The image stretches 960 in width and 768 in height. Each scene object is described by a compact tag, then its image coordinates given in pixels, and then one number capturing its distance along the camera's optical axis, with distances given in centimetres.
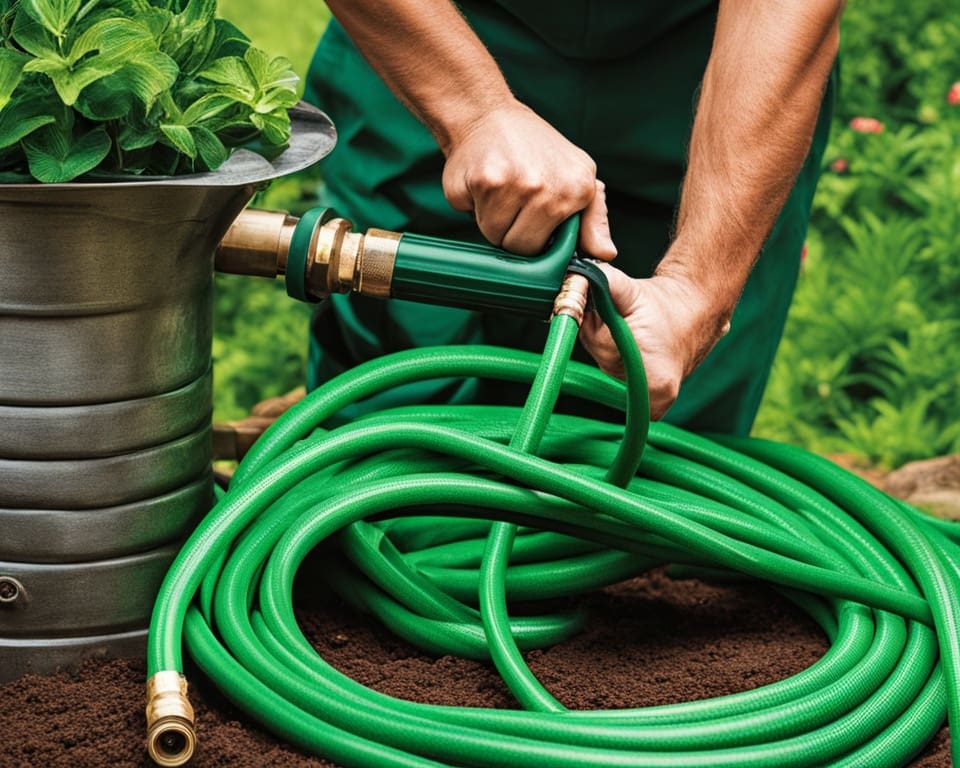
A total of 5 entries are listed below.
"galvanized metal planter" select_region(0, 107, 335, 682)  154
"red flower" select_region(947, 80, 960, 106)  305
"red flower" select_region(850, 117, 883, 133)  324
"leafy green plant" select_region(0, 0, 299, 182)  152
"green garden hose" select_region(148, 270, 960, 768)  153
